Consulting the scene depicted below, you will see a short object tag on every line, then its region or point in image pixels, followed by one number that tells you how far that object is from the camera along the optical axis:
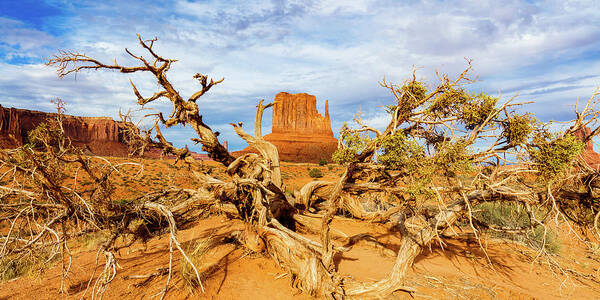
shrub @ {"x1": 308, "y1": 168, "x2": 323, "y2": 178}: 33.22
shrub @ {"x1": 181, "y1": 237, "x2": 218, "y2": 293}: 5.38
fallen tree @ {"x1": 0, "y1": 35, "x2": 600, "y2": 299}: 5.49
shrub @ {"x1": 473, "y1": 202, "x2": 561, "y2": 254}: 10.01
